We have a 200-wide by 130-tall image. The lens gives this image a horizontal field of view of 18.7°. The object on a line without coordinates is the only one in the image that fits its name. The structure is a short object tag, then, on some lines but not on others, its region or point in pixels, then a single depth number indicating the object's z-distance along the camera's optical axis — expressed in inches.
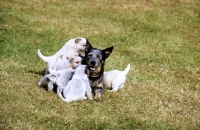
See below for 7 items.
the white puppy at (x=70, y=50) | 635.8
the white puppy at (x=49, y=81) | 539.9
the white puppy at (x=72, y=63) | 585.6
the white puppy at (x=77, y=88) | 515.0
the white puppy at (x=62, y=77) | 535.5
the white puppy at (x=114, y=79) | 592.0
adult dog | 541.8
